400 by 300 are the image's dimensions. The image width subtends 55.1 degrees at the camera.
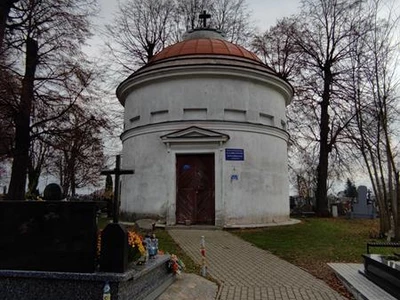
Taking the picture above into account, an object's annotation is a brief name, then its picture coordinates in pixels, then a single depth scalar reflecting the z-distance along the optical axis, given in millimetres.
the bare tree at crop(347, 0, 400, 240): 13414
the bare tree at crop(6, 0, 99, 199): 13664
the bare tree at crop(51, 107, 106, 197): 15477
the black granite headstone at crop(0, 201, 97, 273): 5566
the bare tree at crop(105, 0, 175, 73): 32162
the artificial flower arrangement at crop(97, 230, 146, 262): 6008
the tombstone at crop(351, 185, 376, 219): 28656
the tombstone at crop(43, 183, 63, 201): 6141
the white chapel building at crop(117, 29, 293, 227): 16406
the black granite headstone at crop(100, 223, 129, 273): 5420
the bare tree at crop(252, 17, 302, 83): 28344
